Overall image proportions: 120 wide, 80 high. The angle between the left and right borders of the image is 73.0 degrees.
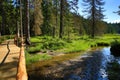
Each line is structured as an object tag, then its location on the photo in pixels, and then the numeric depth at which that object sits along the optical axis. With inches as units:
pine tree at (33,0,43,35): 642.8
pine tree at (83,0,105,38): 829.7
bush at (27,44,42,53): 312.9
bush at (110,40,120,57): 365.0
